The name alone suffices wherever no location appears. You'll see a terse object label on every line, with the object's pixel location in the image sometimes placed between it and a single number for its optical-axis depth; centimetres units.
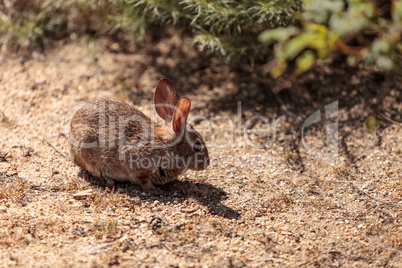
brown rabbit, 903
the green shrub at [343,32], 630
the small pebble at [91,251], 699
